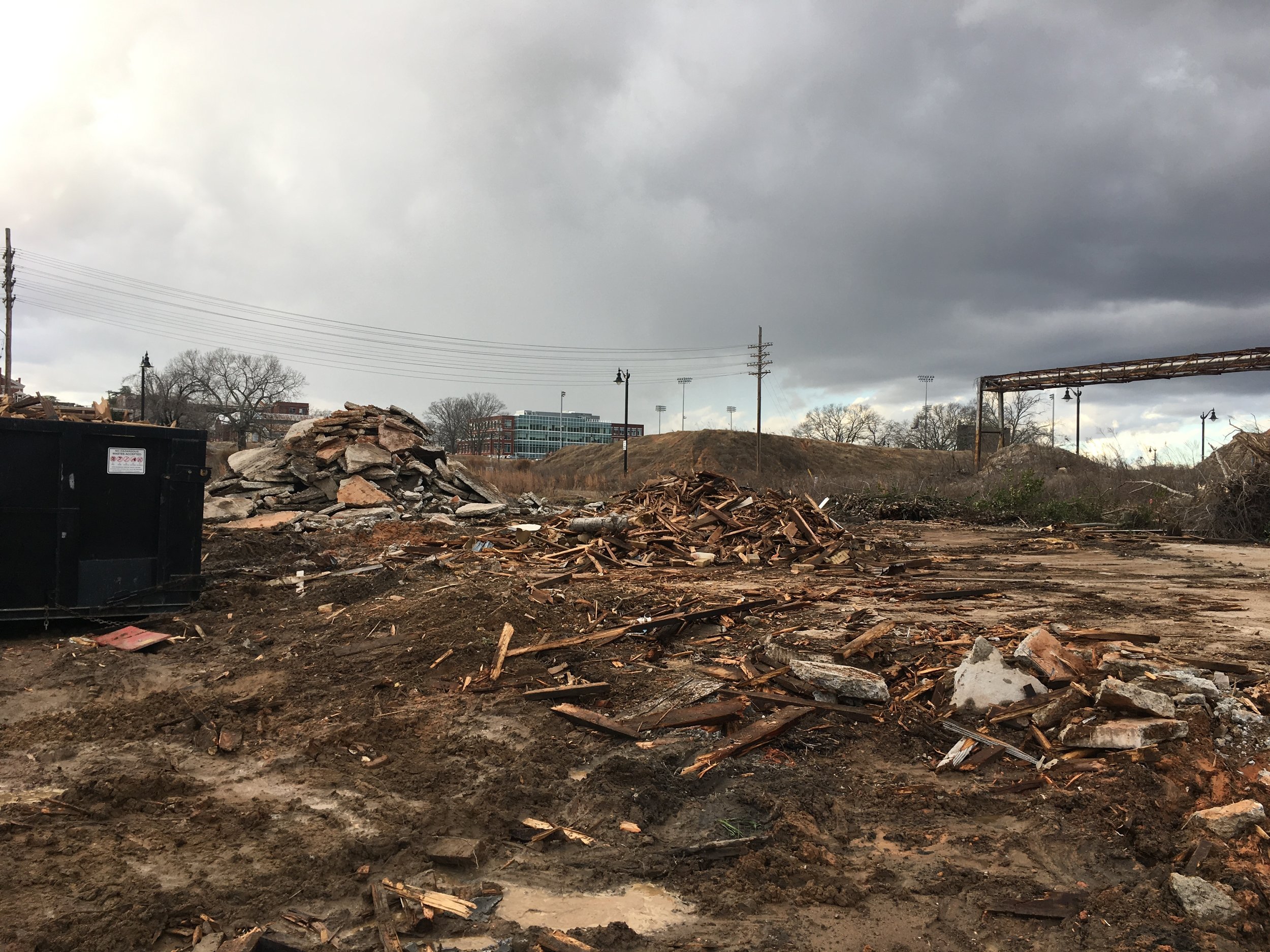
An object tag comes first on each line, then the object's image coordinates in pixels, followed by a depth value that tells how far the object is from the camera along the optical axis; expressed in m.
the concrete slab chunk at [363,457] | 18.20
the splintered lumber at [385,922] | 2.72
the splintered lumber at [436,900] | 2.93
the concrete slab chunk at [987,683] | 4.93
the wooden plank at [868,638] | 6.20
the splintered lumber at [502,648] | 6.03
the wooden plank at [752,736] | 4.41
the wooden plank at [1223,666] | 5.34
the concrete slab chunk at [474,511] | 17.59
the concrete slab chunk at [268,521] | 14.86
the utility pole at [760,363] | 46.81
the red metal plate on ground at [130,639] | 6.48
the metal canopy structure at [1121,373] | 27.80
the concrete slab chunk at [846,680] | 5.20
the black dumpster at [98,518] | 6.53
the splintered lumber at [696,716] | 4.95
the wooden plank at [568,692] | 5.55
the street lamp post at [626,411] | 41.09
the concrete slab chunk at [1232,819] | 3.26
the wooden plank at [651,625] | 6.62
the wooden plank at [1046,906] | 2.92
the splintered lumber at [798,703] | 5.03
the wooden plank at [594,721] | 4.84
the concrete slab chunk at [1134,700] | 4.30
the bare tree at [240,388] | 68.25
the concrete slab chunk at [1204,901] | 2.84
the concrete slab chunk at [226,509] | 15.64
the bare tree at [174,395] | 59.11
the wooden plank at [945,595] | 9.24
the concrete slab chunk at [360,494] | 17.16
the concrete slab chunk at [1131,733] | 4.12
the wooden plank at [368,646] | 6.52
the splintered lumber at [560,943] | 2.71
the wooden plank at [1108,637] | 6.46
